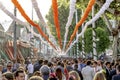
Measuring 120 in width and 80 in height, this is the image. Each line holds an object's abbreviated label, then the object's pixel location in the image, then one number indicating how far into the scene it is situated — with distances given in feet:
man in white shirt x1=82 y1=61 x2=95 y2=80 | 57.31
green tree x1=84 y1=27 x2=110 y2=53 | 175.73
